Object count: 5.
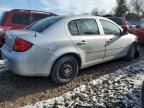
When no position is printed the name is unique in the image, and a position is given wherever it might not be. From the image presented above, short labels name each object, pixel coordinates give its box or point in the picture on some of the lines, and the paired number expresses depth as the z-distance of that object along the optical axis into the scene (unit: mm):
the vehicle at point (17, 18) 3972
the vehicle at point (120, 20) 5752
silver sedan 2171
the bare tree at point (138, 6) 29190
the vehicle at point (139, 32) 4987
